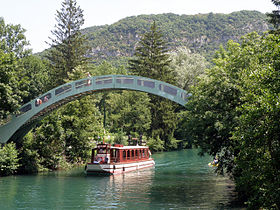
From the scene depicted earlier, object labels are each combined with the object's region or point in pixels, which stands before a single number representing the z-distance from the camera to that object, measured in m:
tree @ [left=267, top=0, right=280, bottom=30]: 28.98
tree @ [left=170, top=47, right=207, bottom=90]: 61.69
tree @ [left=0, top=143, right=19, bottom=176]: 27.70
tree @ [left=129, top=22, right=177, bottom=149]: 61.91
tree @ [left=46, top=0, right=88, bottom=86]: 57.22
